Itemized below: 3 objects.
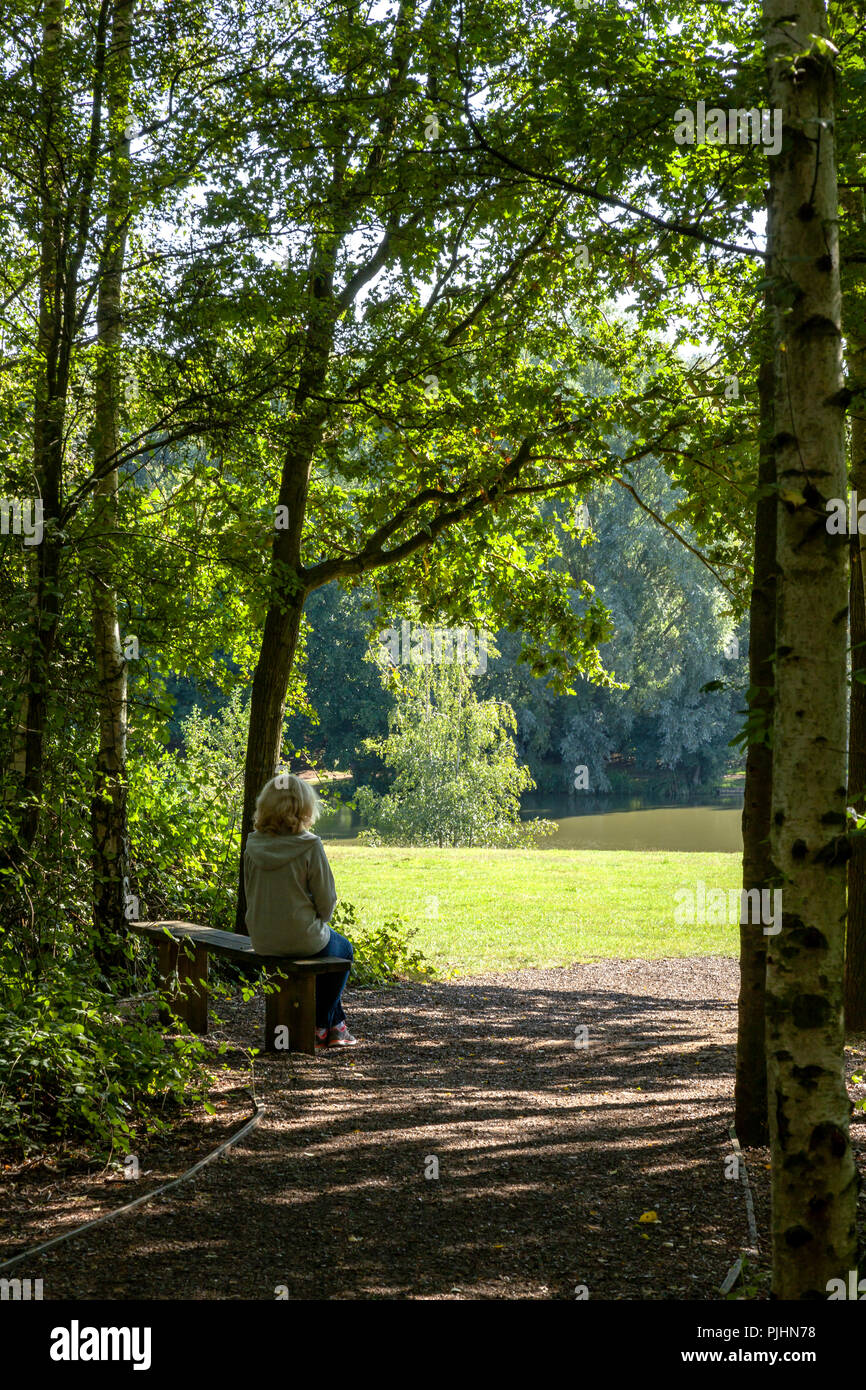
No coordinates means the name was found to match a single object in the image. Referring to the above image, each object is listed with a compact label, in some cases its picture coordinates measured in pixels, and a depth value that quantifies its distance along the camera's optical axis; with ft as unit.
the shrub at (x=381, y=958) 67.10
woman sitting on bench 41.73
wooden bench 41.45
